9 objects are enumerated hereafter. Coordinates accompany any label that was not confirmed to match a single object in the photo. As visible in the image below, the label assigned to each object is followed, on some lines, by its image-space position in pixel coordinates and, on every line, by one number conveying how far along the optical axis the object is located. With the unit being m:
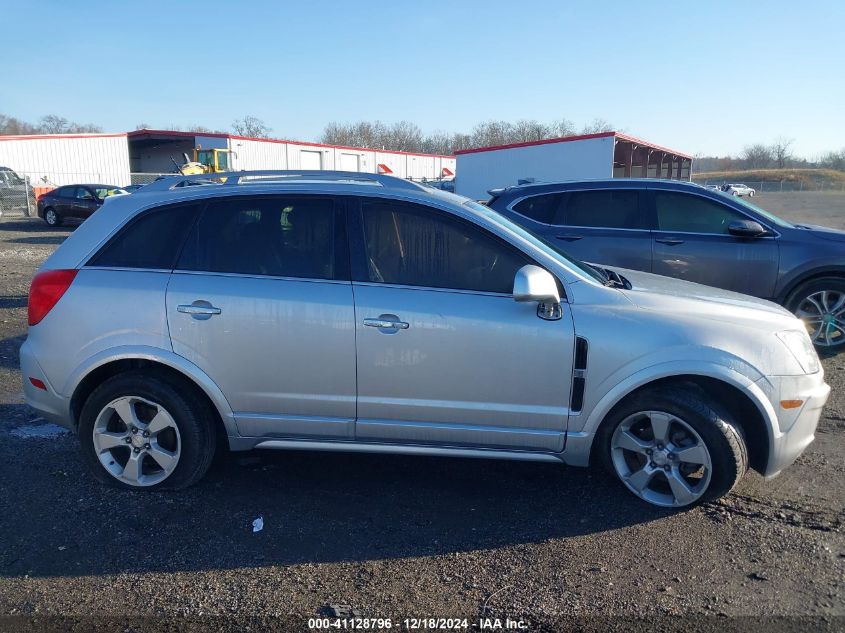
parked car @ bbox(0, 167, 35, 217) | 27.22
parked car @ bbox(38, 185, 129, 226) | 22.61
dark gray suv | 6.80
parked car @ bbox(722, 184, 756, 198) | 57.36
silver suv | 3.52
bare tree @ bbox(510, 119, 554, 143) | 96.19
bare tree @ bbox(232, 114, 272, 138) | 90.25
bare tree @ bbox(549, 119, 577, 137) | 97.15
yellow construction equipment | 32.48
